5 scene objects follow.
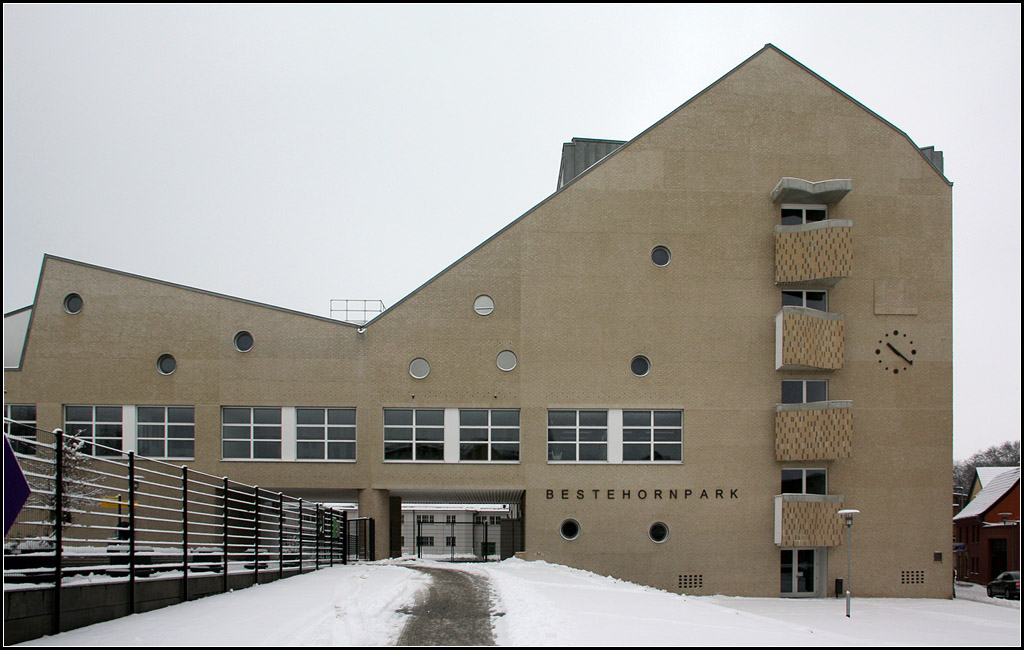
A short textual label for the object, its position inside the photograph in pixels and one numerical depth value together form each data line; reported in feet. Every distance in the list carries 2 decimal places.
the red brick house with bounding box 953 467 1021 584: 181.56
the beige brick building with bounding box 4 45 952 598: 106.22
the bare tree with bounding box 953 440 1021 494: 342.03
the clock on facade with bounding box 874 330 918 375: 109.81
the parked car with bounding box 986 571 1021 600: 144.54
